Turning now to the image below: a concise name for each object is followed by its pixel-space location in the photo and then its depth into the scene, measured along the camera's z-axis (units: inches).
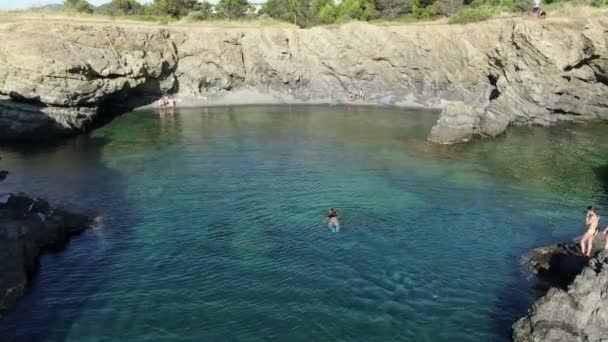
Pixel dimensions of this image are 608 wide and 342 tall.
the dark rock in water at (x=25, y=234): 968.9
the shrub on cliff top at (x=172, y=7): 3853.3
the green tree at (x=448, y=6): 3472.0
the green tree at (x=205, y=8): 3894.2
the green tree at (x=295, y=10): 3914.9
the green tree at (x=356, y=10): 3796.8
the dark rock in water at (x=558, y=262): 978.1
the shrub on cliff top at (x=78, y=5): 4023.1
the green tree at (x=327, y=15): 3700.5
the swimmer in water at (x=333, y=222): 1239.4
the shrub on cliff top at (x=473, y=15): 2960.1
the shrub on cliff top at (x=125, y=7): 4274.6
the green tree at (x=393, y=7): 3932.6
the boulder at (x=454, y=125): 2116.1
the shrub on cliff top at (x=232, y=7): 4143.5
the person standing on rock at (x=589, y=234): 988.6
